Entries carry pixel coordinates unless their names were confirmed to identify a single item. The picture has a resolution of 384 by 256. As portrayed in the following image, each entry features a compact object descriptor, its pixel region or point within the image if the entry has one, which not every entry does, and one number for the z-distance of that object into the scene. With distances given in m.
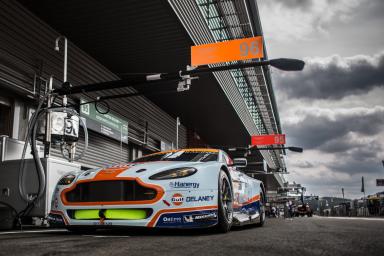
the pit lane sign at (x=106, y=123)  11.91
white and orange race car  4.49
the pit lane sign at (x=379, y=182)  45.75
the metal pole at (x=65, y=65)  9.60
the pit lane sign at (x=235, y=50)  8.48
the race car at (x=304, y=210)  34.69
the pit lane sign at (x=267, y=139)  23.12
